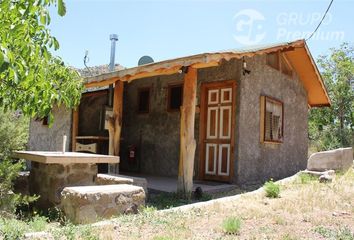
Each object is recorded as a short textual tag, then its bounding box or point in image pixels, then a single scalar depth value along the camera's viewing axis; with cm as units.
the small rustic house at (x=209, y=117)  858
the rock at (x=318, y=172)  921
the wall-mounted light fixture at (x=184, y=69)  717
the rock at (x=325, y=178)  858
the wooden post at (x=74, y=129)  1114
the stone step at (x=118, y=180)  655
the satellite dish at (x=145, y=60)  1248
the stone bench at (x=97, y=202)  495
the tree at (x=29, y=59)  212
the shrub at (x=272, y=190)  696
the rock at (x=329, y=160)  976
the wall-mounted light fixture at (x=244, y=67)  903
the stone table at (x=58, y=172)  628
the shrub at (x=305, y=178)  893
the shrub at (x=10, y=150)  545
